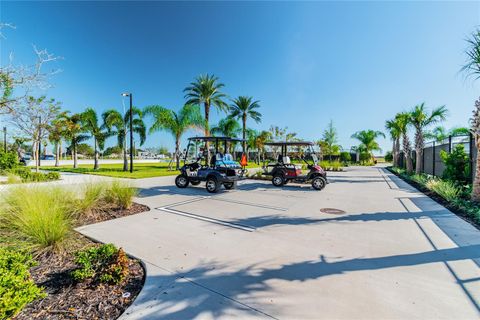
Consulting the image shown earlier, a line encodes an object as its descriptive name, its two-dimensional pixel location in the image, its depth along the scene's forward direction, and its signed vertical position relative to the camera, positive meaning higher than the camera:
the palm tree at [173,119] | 18.16 +3.21
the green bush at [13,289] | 1.60 -1.08
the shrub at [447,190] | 6.43 -1.10
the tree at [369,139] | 33.91 +2.80
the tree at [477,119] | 5.74 +1.10
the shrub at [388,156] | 36.78 +0.06
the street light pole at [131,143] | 14.93 +0.99
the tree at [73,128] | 16.55 +2.32
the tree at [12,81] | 3.01 +1.11
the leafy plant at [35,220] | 3.01 -0.97
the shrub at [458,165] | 8.03 -0.34
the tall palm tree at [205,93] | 21.47 +6.56
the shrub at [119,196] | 5.41 -1.02
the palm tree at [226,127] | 27.73 +3.94
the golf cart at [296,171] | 9.20 -0.65
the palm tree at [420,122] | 12.78 +2.13
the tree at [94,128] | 18.62 +2.57
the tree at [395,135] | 17.00 +1.98
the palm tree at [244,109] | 26.28 +5.98
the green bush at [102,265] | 2.30 -1.23
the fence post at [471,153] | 7.73 +0.13
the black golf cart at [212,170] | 8.17 -0.58
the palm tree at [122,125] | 18.67 +2.88
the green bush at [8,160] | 12.92 -0.25
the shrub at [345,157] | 34.88 -0.11
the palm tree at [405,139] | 15.23 +1.29
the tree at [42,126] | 11.65 +1.73
